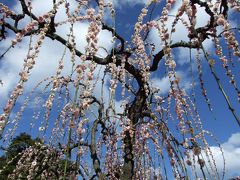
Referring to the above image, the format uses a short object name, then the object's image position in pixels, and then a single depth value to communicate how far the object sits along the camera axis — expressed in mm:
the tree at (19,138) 9947
